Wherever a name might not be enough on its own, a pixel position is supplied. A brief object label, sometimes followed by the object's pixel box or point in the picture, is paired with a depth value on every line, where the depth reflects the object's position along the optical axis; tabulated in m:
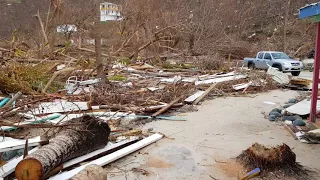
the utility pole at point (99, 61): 11.55
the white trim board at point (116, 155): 4.41
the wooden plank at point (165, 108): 8.60
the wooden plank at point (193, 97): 10.54
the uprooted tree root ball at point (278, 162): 4.72
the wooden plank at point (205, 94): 10.60
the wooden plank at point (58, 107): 7.99
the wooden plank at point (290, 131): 6.60
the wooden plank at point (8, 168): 4.32
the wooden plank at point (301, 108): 8.22
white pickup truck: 19.47
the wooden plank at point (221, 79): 13.83
